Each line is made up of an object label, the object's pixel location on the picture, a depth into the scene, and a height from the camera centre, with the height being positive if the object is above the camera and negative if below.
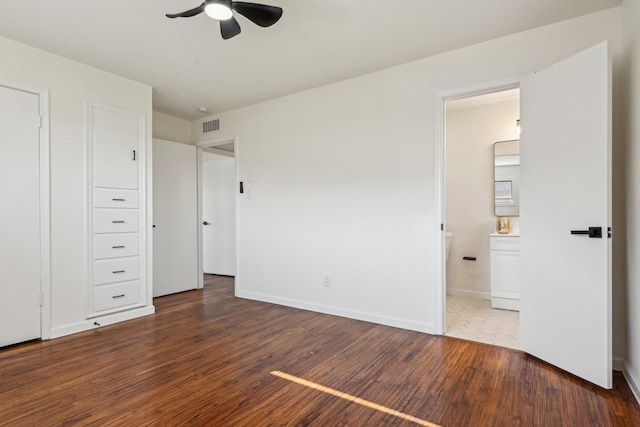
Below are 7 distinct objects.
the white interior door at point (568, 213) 2.05 -0.01
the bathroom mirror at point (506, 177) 4.26 +0.45
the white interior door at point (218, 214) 5.89 -0.03
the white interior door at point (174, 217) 4.47 -0.07
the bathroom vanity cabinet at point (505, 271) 3.79 -0.68
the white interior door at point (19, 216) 2.74 -0.03
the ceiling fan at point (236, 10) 1.97 +1.21
